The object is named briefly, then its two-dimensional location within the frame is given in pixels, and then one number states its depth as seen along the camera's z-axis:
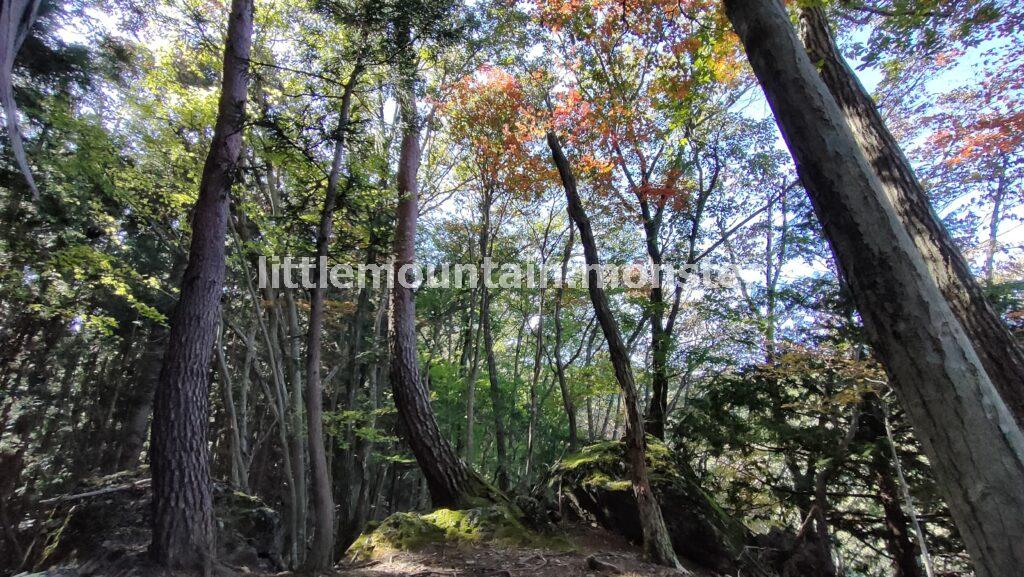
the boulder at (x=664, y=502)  4.71
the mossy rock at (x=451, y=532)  4.55
